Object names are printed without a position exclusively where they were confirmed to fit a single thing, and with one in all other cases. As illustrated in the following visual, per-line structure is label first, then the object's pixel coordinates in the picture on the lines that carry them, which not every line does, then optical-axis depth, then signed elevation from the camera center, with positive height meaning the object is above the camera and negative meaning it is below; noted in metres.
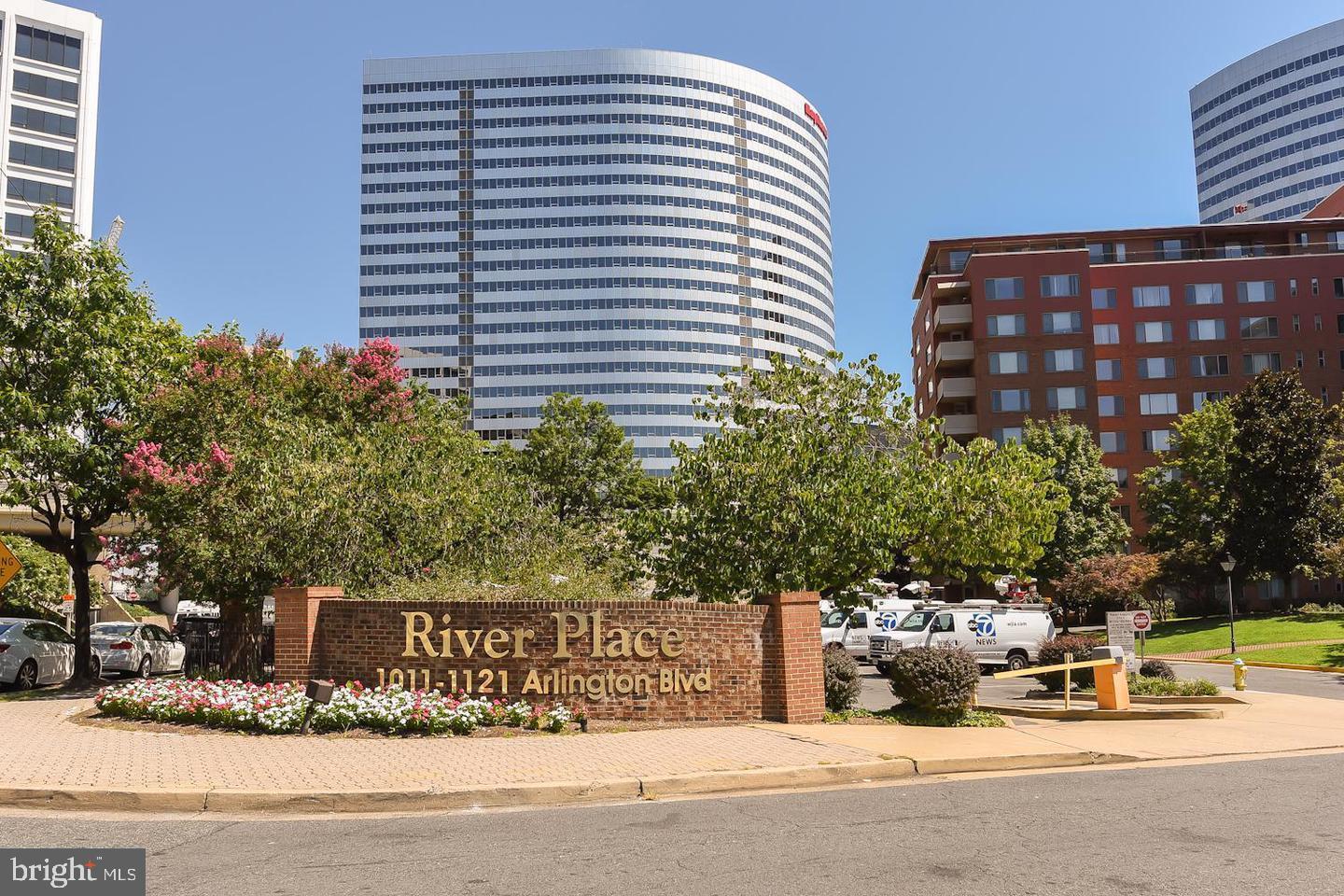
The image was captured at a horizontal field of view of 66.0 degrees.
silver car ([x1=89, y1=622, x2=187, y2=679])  23.89 -1.55
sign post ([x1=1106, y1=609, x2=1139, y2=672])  20.20 -1.32
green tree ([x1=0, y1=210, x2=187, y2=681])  18.88 +4.00
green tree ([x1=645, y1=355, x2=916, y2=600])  16.77 +1.19
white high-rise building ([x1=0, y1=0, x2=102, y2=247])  86.12 +40.41
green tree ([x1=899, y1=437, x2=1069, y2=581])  17.95 +1.01
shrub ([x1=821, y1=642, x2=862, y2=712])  15.12 -1.63
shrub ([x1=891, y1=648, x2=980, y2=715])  14.32 -1.55
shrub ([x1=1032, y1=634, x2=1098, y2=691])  20.78 -1.79
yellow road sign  16.22 +0.28
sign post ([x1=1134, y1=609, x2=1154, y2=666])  21.13 -1.17
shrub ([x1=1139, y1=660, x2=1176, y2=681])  20.28 -2.09
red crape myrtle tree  16.62 +1.39
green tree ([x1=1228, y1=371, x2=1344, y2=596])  44.75 +3.41
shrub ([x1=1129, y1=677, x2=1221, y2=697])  18.81 -2.27
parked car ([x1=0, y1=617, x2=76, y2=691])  20.25 -1.40
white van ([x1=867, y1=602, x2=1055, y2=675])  27.84 -1.76
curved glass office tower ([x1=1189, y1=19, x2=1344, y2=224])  154.25 +67.53
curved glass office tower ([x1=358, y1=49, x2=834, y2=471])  135.50 +44.98
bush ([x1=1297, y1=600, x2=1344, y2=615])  45.91 -2.21
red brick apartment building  66.44 +15.73
